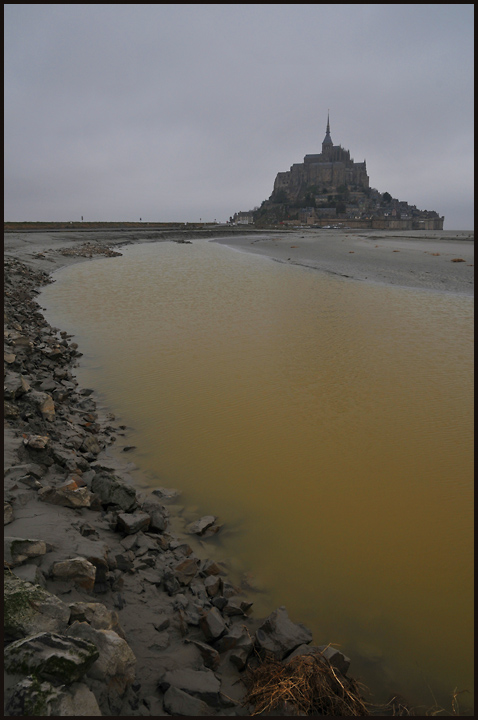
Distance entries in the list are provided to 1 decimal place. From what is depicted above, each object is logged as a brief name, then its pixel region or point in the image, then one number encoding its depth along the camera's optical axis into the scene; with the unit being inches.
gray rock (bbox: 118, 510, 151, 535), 161.9
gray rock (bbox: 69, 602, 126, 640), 105.9
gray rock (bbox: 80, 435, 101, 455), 223.9
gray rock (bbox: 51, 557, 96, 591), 120.0
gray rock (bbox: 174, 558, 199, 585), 144.6
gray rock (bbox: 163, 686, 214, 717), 100.2
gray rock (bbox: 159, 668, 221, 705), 105.3
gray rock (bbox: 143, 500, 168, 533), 170.9
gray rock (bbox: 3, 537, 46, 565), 117.4
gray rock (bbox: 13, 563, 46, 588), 111.9
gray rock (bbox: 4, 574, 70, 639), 95.9
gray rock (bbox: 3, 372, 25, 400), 236.0
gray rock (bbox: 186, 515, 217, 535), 173.5
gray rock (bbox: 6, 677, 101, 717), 81.4
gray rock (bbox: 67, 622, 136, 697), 95.5
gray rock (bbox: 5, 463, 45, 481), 169.2
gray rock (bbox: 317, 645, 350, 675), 114.3
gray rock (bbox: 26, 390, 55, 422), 236.7
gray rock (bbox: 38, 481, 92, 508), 163.0
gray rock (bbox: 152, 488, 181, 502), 197.2
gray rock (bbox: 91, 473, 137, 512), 177.2
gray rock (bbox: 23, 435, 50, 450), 192.4
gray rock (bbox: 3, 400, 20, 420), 219.9
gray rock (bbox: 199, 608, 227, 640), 122.2
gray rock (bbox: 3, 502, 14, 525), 140.9
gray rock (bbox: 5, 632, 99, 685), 86.0
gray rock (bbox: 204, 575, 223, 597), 141.3
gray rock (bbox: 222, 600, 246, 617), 134.8
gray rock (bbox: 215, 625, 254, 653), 120.2
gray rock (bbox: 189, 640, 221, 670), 115.8
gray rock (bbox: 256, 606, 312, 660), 119.6
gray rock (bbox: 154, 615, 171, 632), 123.8
